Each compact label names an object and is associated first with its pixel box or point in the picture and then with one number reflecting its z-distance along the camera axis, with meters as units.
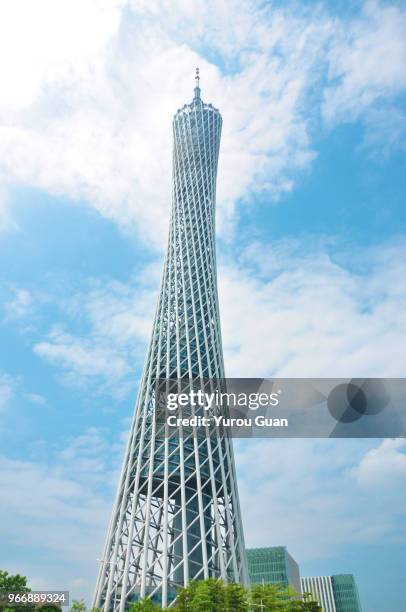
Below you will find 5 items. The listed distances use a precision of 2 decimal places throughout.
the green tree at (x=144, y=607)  30.56
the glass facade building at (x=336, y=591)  158.88
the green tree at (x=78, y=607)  37.78
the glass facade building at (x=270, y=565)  114.25
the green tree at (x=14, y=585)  42.69
